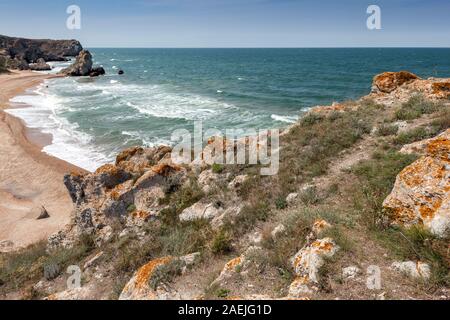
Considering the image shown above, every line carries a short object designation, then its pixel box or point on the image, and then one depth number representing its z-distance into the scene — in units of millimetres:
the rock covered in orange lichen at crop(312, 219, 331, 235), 5160
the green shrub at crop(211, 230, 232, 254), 6125
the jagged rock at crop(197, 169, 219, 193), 8852
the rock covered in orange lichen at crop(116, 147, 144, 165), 12653
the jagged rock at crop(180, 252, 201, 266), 5806
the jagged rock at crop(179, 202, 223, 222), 7715
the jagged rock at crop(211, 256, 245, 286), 5078
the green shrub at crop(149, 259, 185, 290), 5237
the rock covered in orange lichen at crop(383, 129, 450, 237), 4703
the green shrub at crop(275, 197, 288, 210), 6988
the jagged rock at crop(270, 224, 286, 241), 5738
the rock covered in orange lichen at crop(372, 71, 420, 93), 14203
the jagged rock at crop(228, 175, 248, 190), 8453
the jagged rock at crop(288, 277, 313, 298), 4256
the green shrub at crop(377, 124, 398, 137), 9016
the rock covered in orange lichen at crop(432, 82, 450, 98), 11158
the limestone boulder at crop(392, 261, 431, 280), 4172
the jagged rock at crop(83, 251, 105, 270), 7094
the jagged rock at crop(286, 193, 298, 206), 7027
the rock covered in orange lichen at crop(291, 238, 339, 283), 4516
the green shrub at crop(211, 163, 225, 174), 9391
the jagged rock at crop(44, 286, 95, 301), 6074
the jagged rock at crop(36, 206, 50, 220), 16359
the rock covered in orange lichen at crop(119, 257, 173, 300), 5080
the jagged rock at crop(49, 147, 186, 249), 8734
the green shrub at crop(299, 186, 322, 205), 6738
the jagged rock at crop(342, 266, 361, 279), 4395
